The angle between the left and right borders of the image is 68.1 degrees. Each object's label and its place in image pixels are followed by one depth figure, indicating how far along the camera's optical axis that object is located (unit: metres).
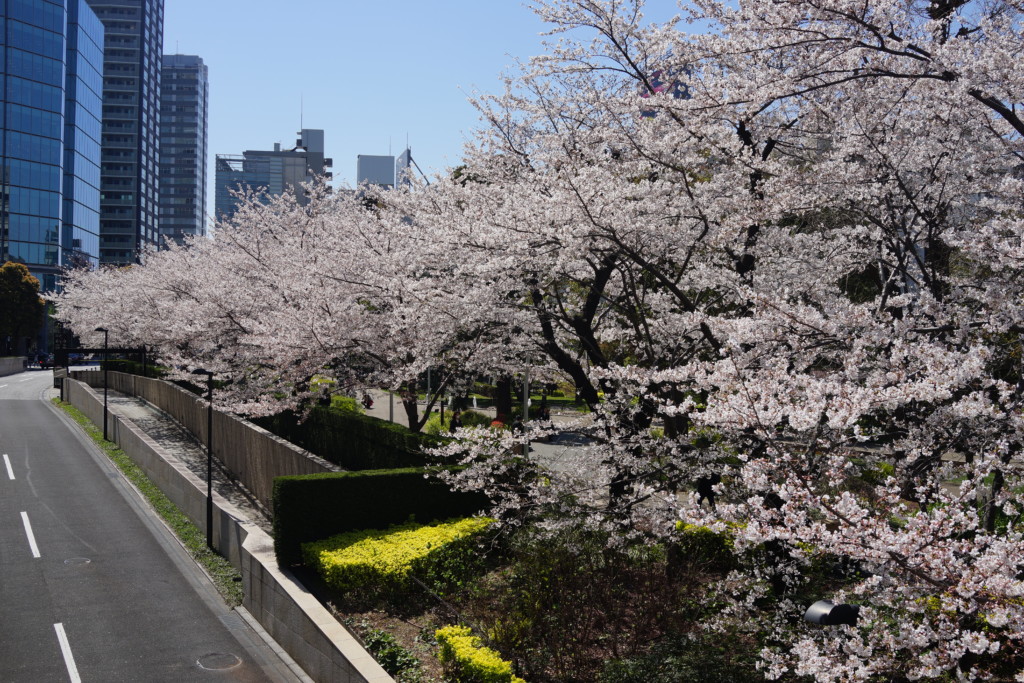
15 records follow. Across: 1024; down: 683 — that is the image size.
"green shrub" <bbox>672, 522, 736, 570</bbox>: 10.93
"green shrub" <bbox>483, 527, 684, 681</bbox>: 8.03
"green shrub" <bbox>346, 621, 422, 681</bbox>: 8.62
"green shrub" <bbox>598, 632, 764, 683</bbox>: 7.30
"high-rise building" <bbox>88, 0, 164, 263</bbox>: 137.62
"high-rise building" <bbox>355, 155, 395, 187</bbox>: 162.00
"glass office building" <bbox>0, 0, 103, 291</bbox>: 80.19
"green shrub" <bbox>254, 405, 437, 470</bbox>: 15.19
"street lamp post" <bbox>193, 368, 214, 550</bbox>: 16.17
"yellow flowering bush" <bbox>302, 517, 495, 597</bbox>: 10.55
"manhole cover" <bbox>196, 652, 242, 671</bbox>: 10.73
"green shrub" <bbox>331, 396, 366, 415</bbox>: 30.57
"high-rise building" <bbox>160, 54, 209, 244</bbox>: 175.50
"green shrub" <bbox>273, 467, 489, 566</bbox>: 11.98
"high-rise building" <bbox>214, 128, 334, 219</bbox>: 153.25
